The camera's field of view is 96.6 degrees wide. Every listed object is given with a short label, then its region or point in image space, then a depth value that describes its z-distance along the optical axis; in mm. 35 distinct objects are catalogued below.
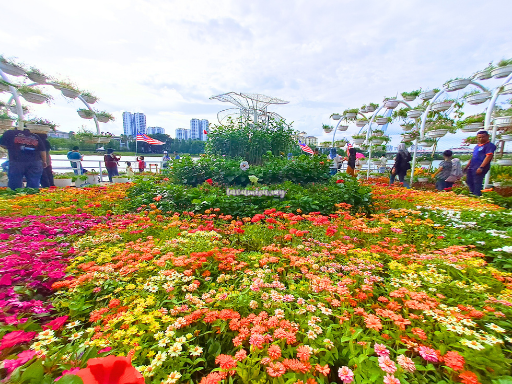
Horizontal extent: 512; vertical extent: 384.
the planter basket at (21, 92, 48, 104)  6137
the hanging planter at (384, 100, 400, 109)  9769
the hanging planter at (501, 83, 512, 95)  5178
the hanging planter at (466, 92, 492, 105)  6059
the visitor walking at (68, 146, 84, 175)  9727
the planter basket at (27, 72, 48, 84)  6348
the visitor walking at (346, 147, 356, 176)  8421
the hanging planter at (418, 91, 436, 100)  8430
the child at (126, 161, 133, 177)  10312
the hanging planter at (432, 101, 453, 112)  6758
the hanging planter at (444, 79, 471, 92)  6846
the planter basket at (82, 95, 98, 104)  8476
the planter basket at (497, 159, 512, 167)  5461
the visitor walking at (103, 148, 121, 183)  9438
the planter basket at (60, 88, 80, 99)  7552
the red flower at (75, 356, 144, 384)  548
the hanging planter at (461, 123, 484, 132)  6285
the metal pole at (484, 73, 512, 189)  5941
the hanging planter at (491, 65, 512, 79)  5749
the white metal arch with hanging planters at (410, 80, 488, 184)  7598
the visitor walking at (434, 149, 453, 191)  6812
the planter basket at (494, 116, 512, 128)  5027
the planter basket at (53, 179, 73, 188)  7918
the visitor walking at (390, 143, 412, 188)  8008
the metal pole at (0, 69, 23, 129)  6000
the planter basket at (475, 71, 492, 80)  6310
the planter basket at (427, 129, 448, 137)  7309
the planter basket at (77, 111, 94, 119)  8602
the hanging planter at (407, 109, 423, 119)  8539
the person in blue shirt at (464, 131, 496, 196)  4855
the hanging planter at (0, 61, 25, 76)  5785
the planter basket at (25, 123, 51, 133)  6031
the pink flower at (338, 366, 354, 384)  893
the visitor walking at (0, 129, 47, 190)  5492
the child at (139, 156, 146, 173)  12873
